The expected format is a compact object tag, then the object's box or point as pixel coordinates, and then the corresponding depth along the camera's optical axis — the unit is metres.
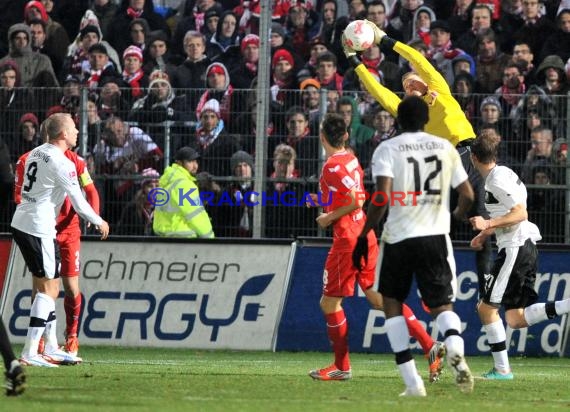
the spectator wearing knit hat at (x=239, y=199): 14.79
